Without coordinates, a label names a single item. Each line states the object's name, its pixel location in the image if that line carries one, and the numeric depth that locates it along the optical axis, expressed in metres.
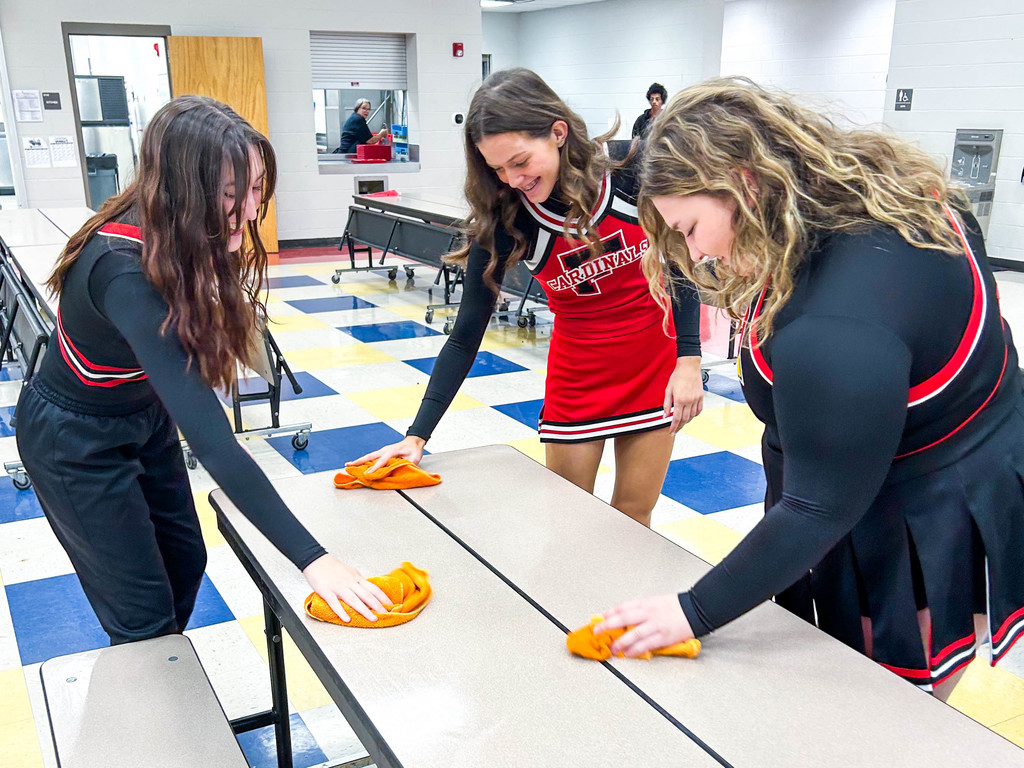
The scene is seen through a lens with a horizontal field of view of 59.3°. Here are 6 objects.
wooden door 8.20
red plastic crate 9.56
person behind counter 10.13
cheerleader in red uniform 1.82
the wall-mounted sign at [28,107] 7.97
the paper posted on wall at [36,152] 8.11
